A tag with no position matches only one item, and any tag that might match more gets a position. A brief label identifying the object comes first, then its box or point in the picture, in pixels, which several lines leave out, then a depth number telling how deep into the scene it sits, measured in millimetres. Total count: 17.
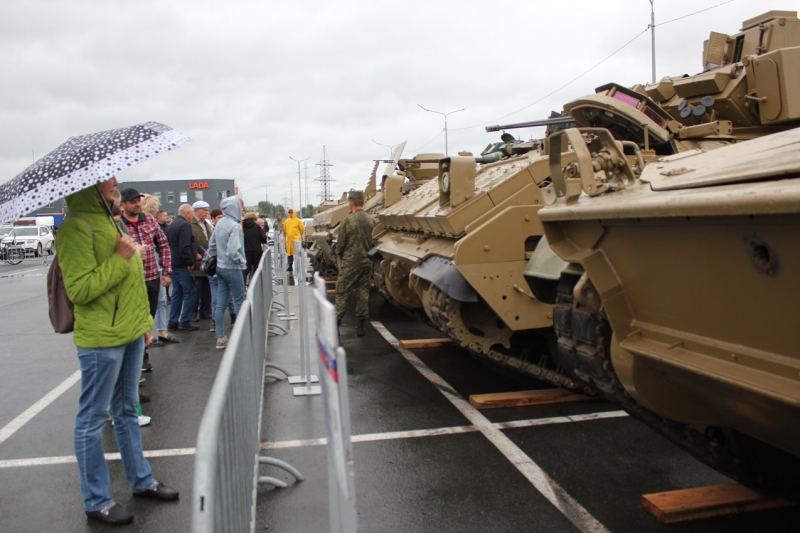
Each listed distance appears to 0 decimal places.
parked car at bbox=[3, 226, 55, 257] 30781
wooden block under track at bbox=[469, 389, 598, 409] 5738
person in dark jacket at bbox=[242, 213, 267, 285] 11242
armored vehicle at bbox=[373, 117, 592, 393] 5707
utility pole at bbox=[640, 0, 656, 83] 19094
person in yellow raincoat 17106
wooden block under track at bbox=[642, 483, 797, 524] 3678
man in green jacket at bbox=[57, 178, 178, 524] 3414
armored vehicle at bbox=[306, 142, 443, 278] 11742
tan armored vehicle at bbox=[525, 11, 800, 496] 2408
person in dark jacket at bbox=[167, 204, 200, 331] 8836
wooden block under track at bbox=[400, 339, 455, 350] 8209
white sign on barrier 1960
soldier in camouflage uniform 8648
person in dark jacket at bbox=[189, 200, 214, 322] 9766
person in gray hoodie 7660
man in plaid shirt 6223
